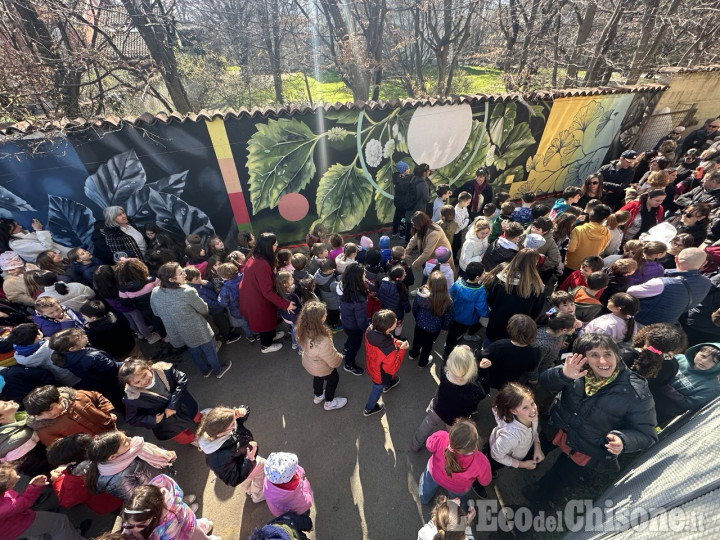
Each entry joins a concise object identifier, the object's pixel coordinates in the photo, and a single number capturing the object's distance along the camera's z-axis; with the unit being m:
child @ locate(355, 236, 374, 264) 4.44
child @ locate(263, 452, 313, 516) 2.30
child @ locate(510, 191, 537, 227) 5.00
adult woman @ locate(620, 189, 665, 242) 5.06
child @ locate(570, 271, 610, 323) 3.45
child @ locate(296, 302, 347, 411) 3.18
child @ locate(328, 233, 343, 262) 4.79
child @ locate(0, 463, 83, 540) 2.13
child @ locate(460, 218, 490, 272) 4.42
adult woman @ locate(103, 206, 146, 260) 4.87
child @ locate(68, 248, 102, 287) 4.42
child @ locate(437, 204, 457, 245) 5.13
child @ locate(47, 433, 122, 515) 2.43
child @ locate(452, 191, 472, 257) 5.33
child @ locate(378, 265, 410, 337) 3.80
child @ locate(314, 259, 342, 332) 4.25
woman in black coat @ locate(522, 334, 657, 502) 2.30
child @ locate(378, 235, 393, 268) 4.74
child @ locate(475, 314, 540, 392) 2.90
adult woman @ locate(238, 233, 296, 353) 3.92
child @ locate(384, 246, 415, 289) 4.20
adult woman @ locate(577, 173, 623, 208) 5.70
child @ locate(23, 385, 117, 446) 2.52
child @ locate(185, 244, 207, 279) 4.63
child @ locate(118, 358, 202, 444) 2.77
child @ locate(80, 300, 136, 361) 3.57
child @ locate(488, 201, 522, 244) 5.09
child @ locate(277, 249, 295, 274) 4.23
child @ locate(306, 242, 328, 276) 4.45
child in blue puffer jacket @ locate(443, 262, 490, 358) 3.67
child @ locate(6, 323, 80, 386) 2.96
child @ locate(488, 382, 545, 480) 2.45
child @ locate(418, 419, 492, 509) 2.31
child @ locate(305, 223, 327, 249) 5.25
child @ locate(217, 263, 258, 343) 4.14
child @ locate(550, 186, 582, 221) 5.32
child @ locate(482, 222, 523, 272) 4.02
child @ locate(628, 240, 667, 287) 3.71
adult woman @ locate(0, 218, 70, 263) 4.67
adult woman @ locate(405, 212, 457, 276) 4.57
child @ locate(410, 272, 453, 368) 3.53
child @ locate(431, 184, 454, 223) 5.65
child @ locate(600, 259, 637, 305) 3.59
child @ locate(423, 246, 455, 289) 4.08
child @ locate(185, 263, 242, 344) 4.04
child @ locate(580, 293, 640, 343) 3.05
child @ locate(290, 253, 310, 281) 4.14
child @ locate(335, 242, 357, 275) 4.36
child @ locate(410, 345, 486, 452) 2.70
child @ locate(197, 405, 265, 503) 2.38
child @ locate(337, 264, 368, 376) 3.63
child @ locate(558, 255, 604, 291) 3.66
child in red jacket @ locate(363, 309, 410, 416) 3.13
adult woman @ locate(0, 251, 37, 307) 4.13
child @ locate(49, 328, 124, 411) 2.94
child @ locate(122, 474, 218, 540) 1.90
